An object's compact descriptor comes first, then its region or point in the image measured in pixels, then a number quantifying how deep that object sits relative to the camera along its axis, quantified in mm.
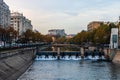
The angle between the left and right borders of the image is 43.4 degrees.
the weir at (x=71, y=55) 47445
